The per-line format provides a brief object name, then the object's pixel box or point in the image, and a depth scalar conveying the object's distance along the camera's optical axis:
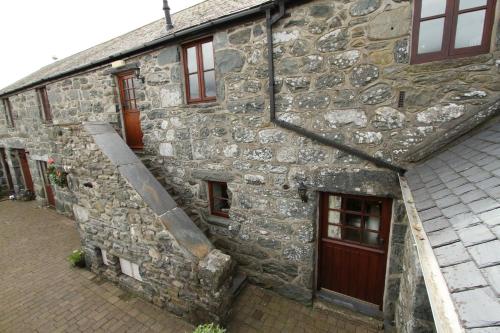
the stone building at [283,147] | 2.71
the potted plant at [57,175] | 5.30
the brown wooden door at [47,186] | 9.50
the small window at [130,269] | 4.58
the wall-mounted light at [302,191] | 3.67
